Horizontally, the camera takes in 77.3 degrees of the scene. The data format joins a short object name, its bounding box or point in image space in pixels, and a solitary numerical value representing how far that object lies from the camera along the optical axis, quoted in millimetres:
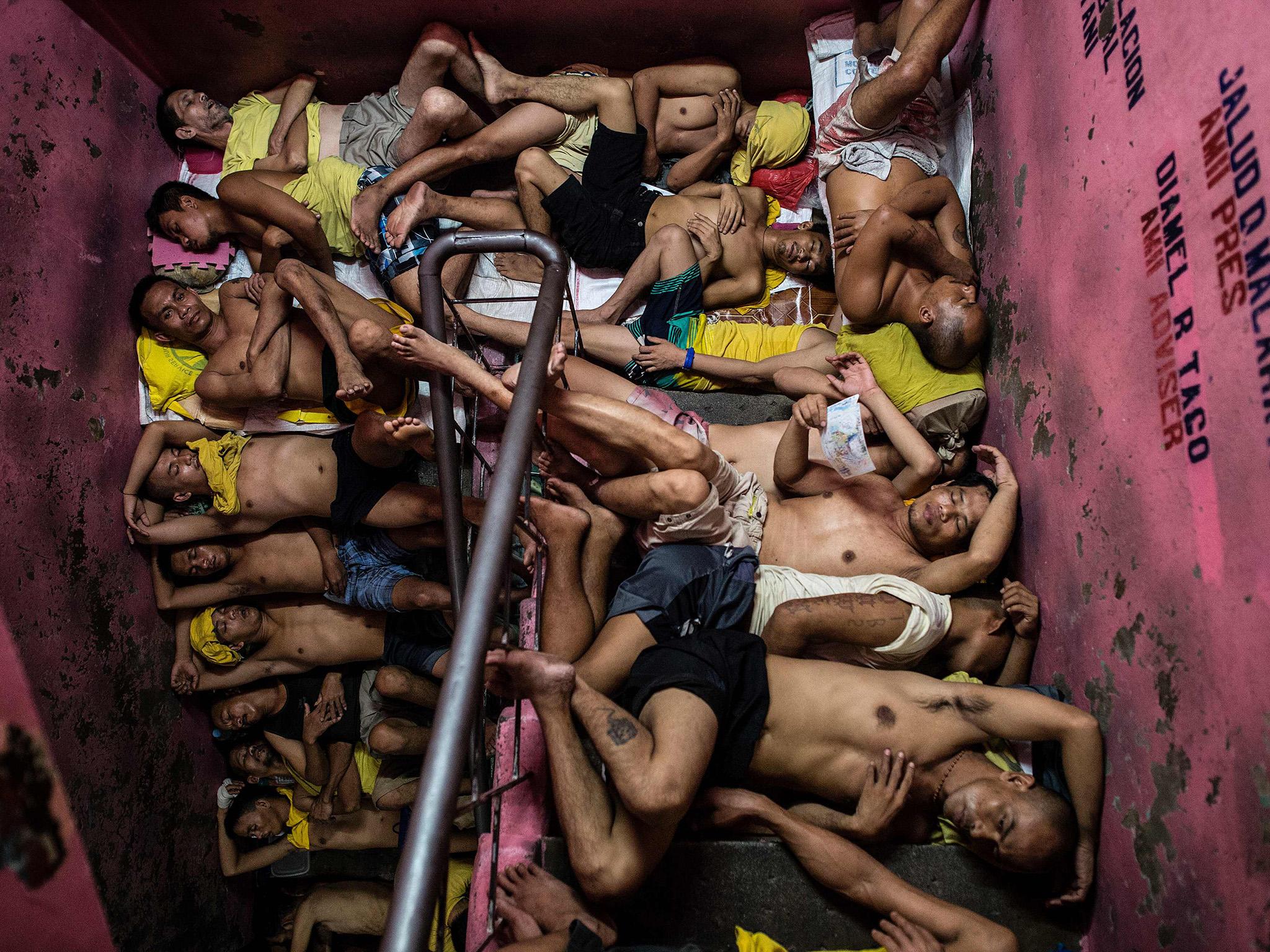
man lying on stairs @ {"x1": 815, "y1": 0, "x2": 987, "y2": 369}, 3346
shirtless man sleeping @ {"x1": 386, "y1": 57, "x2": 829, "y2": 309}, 4000
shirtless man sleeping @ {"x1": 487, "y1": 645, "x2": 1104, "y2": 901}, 2197
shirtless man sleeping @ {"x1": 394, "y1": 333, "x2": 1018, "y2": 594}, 2779
